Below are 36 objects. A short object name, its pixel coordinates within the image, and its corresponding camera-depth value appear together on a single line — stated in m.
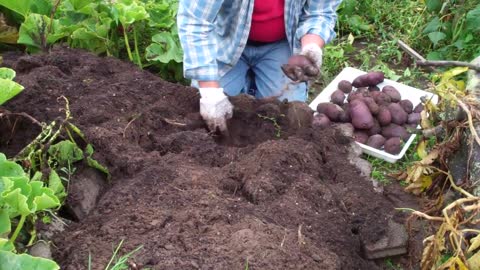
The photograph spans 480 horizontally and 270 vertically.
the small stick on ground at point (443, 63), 2.08
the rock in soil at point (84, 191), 2.21
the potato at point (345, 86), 3.51
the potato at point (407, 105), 3.32
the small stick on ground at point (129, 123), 2.51
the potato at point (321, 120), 3.02
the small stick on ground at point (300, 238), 2.02
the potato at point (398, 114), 3.25
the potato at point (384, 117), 3.23
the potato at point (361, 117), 3.16
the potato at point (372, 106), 3.24
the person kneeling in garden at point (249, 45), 2.79
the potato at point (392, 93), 3.39
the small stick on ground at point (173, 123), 2.69
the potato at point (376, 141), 3.17
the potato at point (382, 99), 3.34
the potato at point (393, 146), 3.12
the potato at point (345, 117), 3.24
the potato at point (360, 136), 3.19
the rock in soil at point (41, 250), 1.94
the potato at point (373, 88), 3.52
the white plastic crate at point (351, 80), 3.48
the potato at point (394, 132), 3.20
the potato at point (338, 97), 3.38
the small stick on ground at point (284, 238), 1.99
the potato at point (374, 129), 3.22
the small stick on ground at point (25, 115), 2.30
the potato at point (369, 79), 3.51
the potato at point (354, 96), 3.34
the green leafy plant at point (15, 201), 1.58
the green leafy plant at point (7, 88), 2.00
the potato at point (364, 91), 3.40
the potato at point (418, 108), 3.30
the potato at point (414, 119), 3.26
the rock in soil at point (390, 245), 2.26
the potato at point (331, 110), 3.25
